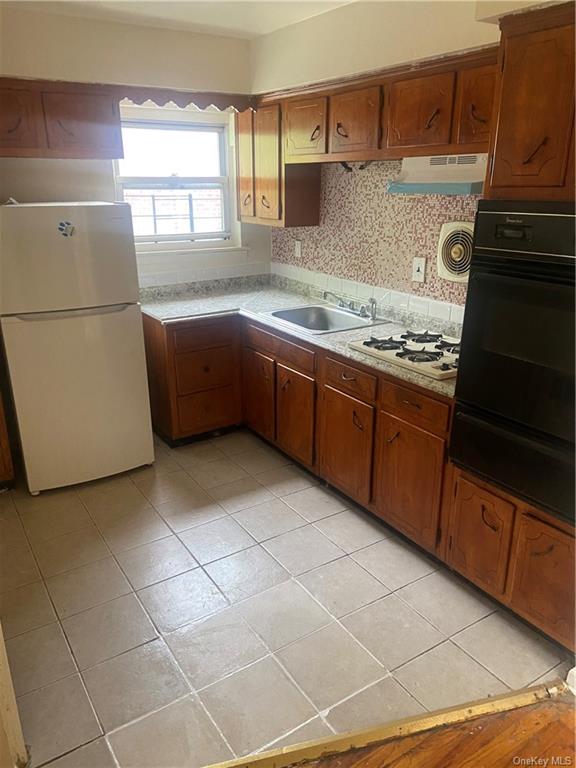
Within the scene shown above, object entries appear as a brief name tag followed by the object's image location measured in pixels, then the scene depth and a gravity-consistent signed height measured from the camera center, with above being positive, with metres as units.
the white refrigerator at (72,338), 2.74 -0.69
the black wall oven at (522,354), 1.77 -0.51
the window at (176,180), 3.65 +0.13
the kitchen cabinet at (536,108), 1.66 +0.27
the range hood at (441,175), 2.34 +0.10
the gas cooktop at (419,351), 2.38 -0.68
